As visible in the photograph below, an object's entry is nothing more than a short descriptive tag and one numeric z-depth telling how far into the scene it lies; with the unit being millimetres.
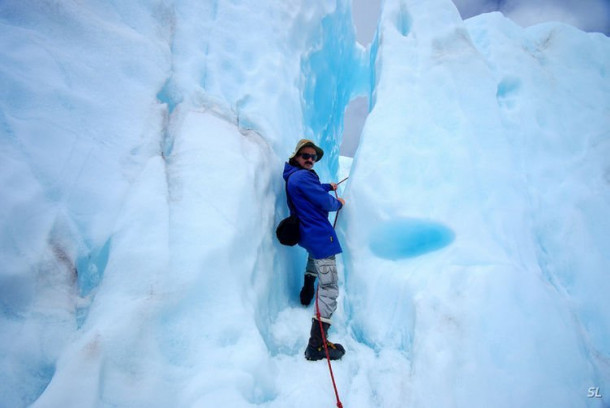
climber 2268
